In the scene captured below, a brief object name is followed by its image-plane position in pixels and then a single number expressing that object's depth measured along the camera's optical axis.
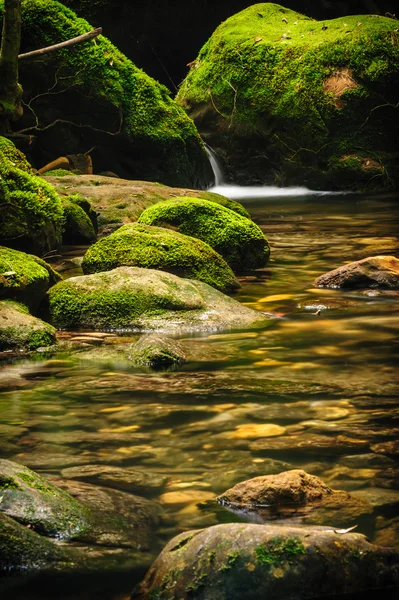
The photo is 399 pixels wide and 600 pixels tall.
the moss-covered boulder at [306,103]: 17.95
